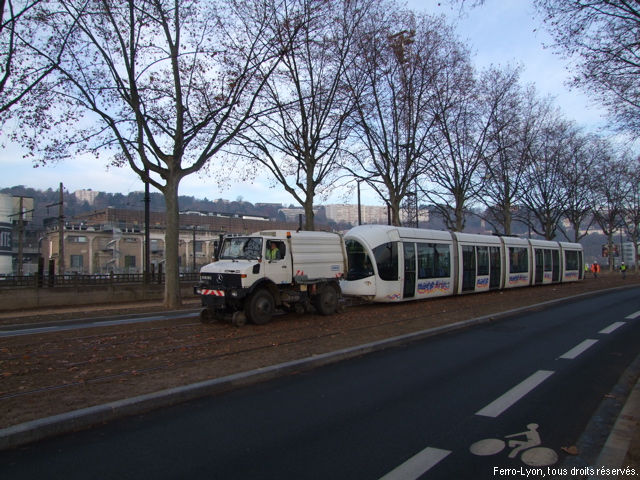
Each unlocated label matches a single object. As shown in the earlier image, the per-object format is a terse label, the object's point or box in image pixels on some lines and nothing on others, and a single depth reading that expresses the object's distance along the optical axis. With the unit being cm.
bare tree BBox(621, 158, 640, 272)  4192
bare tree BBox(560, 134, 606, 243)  3984
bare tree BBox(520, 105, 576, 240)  3753
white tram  1723
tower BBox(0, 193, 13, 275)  4150
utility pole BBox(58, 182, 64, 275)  3516
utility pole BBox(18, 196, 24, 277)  3356
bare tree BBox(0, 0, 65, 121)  1241
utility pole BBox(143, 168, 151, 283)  2856
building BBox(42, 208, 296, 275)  6450
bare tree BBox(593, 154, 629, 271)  4208
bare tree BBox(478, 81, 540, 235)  3136
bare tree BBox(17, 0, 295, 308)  1663
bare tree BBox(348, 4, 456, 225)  2348
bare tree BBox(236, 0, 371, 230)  2219
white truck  1246
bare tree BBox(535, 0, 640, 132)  1028
